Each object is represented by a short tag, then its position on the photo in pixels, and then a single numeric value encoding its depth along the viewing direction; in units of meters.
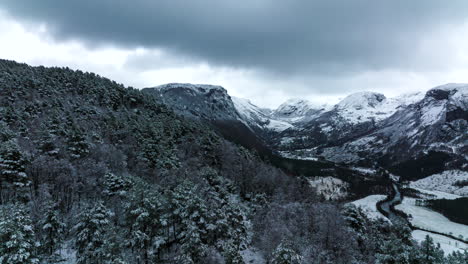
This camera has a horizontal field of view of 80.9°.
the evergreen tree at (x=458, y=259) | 32.96
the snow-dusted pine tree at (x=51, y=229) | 34.94
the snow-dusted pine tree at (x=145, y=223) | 38.78
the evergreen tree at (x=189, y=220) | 37.16
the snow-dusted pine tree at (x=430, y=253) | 31.00
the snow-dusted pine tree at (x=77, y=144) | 66.31
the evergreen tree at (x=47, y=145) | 61.50
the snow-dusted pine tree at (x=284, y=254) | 35.61
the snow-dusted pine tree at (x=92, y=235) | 32.12
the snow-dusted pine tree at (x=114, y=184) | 54.73
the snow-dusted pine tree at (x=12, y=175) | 45.59
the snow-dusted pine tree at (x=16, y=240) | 26.72
